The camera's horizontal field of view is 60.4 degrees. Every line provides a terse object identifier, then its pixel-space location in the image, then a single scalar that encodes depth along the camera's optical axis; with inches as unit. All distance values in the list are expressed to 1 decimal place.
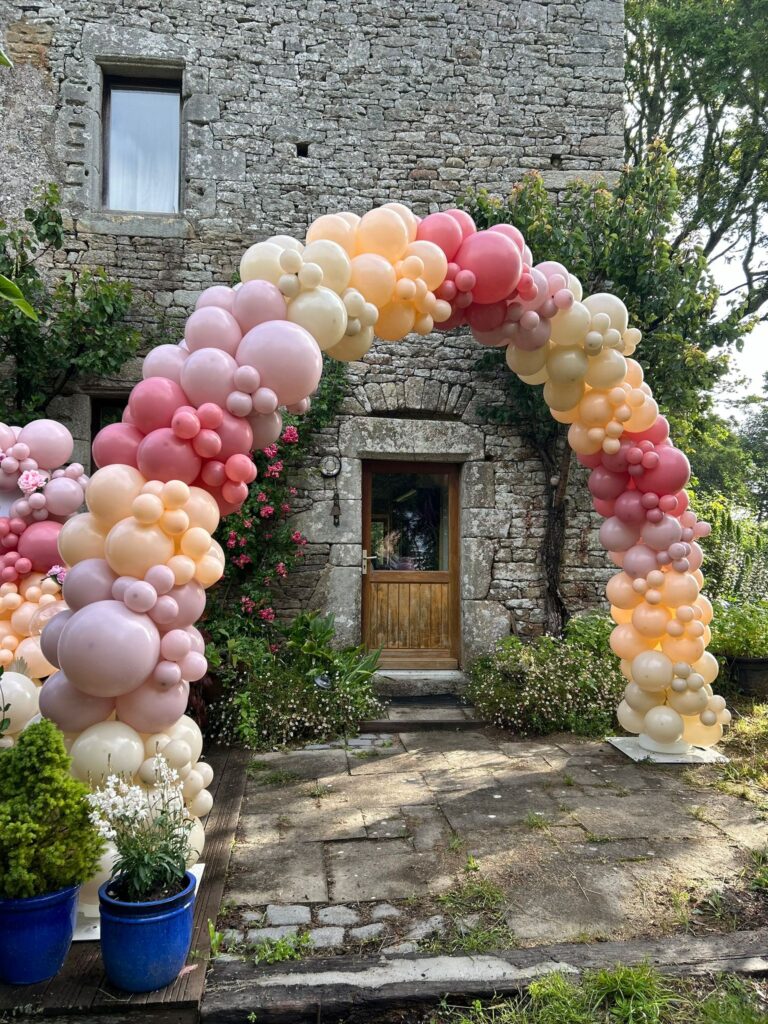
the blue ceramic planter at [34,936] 78.3
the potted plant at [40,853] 76.9
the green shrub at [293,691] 181.8
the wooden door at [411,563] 239.6
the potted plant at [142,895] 78.9
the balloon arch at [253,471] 99.7
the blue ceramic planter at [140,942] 78.8
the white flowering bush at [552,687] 193.8
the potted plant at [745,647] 217.3
